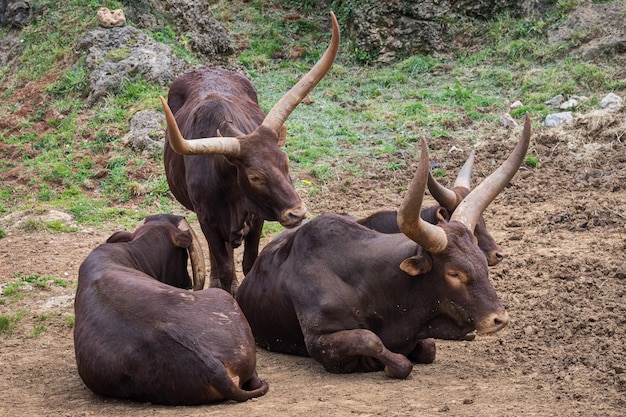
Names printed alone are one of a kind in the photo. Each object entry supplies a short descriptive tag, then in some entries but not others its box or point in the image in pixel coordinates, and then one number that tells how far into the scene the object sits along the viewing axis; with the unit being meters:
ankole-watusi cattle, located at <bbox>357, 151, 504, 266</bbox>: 7.07
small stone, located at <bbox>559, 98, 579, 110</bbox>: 12.48
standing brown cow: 7.43
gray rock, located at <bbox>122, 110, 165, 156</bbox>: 12.97
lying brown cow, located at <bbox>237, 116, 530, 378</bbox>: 5.99
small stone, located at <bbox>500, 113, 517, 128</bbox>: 12.59
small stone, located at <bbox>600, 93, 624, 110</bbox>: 12.05
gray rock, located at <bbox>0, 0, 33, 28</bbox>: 17.20
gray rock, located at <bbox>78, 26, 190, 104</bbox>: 14.33
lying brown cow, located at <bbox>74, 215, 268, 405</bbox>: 5.66
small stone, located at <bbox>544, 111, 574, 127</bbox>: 12.12
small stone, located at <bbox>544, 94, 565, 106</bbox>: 12.81
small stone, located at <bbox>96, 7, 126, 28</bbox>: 15.20
